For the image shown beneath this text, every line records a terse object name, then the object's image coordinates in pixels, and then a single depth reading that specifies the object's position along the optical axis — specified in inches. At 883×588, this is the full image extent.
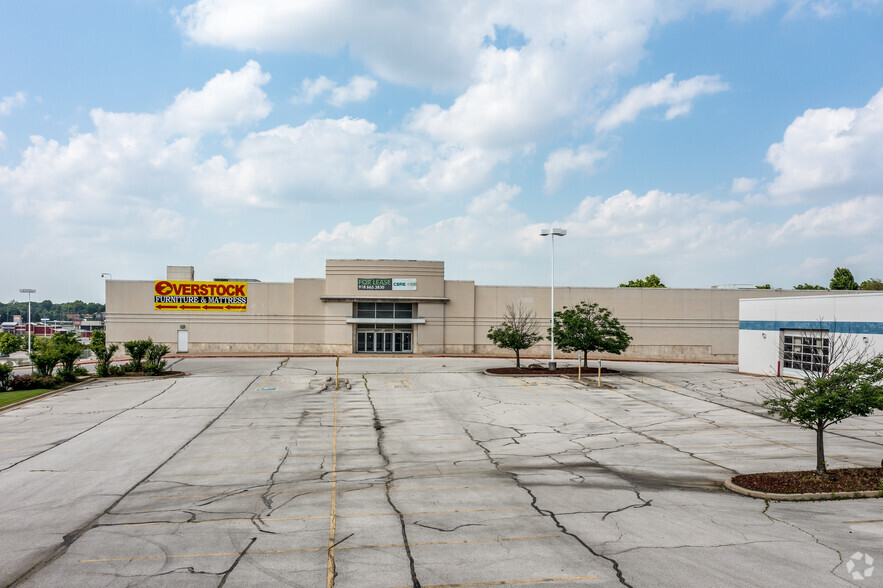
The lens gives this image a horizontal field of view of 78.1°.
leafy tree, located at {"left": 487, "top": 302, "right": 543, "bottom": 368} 1577.3
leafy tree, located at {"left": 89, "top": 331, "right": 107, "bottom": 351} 2728.3
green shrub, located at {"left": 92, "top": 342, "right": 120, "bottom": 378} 1448.1
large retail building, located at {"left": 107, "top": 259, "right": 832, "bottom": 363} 2129.7
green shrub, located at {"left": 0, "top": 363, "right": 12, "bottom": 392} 1215.6
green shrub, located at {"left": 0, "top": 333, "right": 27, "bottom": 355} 3715.6
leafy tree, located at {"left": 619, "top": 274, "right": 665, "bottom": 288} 3803.2
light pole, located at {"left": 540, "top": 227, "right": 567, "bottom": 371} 1529.3
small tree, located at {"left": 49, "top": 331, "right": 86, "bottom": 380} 1339.8
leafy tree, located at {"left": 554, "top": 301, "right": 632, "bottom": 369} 1510.1
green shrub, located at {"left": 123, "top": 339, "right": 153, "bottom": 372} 1489.9
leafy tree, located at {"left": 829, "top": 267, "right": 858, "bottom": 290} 3909.9
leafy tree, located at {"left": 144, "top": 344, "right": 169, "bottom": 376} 1466.5
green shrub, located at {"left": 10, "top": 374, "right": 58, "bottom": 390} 1243.8
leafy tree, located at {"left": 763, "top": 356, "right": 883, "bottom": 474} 539.5
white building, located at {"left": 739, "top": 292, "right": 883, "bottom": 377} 1254.3
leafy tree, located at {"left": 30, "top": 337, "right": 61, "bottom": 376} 1331.2
